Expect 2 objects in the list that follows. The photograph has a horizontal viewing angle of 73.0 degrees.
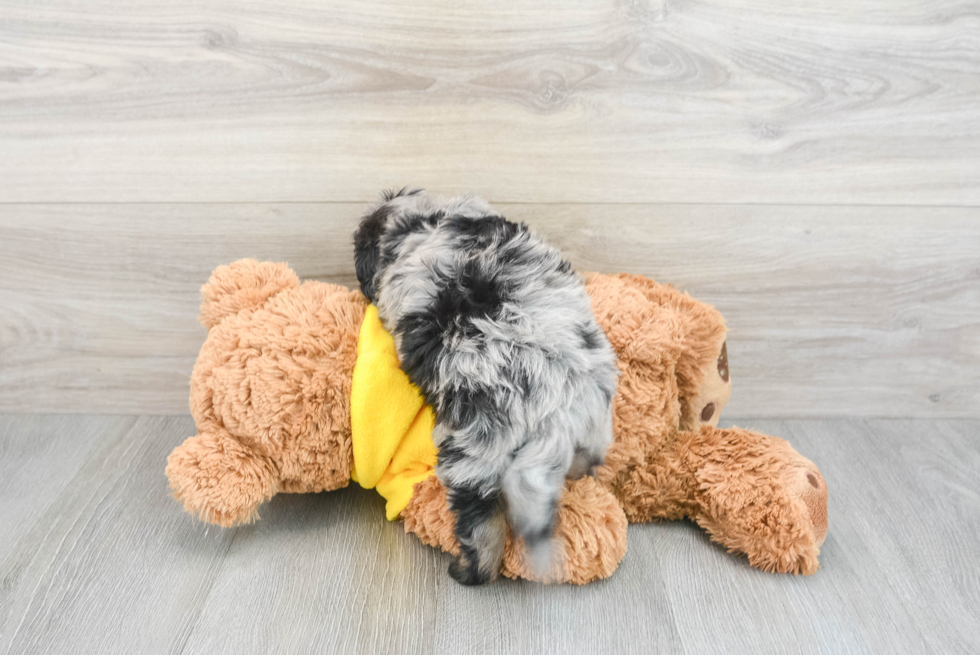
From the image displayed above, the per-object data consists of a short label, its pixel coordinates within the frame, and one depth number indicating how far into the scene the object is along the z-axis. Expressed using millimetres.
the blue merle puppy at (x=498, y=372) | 621
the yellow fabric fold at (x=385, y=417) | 724
